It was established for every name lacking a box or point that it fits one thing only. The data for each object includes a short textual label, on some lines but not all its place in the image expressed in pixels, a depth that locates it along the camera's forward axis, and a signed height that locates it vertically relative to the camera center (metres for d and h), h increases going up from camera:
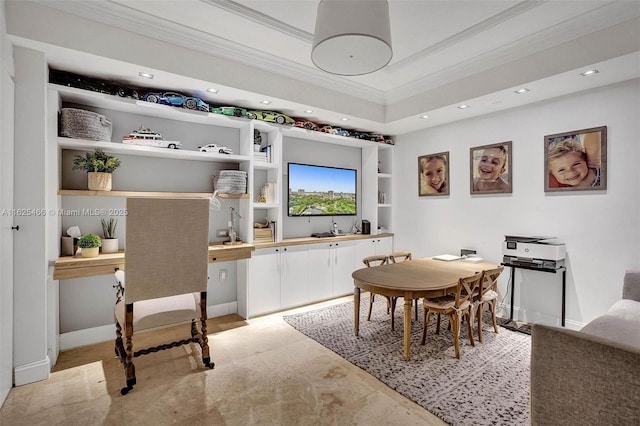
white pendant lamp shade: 1.88 +1.06
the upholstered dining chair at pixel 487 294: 2.92 -0.81
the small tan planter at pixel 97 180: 2.87 +0.28
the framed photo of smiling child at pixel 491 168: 3.80 +0.53
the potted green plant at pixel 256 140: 3.89 +0.87
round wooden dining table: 2.62 -0.60
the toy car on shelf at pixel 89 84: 2.74 +1.12
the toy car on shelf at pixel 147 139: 3.08 +0.70
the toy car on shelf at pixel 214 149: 3.53 +0.69
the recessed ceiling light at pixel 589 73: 2.77 +1.21
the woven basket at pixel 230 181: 3.60 +0.34
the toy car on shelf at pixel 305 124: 4.12 +1.14
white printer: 3.20 -0.41
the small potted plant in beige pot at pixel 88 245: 2.75 -0.29
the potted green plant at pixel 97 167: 2.87 +0.40
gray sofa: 1.02 -0.57
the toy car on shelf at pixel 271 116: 3.74 +1.14
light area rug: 2.07 -1.24
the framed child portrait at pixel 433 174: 4.46 +0.54
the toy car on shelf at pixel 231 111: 3.53 +1.11
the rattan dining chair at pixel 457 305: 2.69 -0.81
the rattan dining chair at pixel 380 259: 3.58 -0.58
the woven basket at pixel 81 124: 2.72 +0.75
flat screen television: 4.42 +0.30
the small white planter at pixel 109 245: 3.02 -0.32
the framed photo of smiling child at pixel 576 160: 3.09 +0.52
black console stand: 3.21 -0.64
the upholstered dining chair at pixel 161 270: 2.27 -0.44
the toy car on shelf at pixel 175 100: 3.13 +1.11
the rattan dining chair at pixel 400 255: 3.88 -0.53
